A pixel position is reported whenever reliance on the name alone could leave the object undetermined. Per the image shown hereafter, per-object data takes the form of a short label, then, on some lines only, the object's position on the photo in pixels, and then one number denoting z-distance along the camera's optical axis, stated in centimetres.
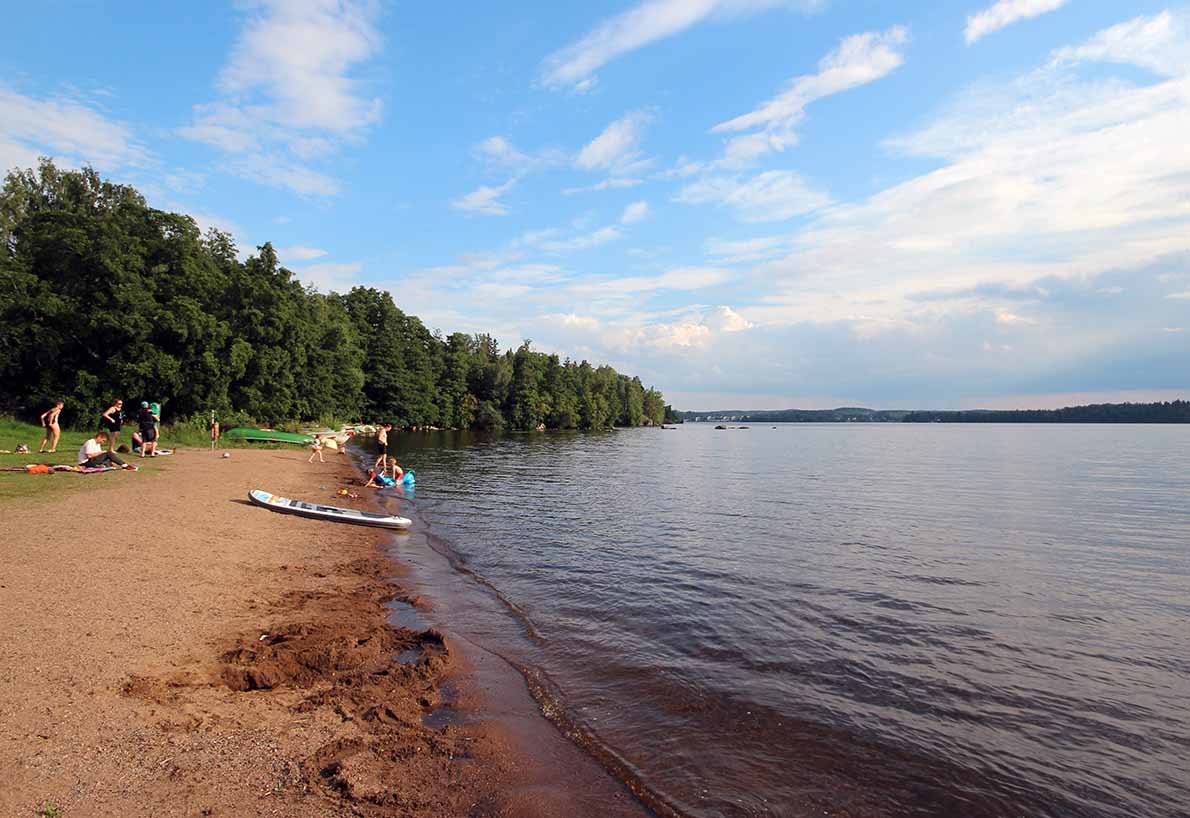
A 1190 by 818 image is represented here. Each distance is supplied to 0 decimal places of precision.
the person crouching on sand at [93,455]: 2203
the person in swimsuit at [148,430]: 2944
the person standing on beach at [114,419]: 2455
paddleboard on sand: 2019
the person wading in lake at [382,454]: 3015
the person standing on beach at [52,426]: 2514
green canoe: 4638
